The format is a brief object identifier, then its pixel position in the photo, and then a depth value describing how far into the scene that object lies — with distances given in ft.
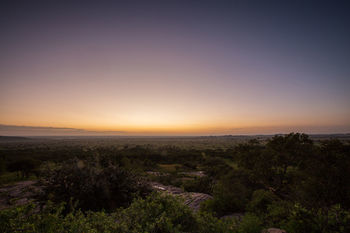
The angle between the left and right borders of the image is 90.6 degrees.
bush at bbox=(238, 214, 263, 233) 11.17
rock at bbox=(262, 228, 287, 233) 12.99
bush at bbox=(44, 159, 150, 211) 18.28
